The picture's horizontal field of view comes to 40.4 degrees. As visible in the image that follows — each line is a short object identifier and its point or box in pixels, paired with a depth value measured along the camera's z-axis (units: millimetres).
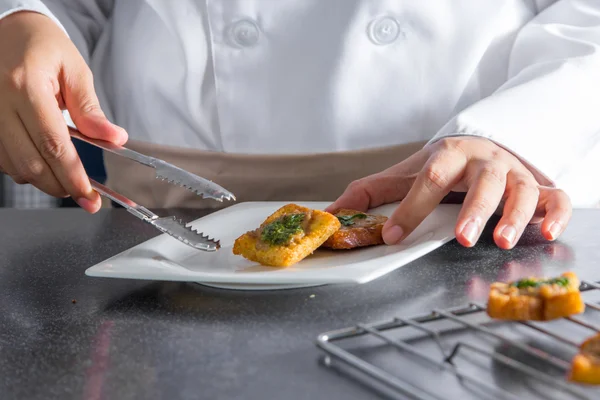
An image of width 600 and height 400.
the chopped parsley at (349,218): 1187
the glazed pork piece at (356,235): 1129
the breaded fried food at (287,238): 1055
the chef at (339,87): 1350
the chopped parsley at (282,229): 1078
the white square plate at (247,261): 940
